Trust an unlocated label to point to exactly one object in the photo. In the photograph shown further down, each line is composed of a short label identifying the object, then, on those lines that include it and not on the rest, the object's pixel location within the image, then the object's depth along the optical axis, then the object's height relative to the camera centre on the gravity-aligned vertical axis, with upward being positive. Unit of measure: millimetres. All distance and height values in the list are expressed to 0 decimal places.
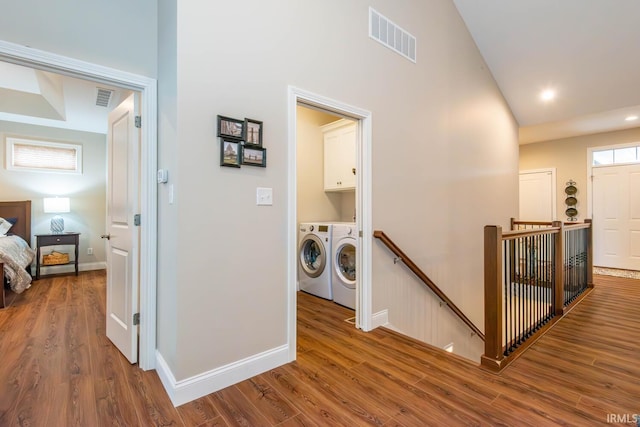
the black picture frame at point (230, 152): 1894 +393
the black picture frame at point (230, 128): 1879 +544
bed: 3818 -455
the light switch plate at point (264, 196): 2062 +127
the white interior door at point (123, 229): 2182 -108
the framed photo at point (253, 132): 1978 +540
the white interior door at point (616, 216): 5684 -9
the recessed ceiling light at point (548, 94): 4679 +1877
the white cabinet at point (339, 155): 4102 +831
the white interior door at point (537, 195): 6629 +444
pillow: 4590 -177
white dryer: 3400 -574
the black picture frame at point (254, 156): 1979 +388
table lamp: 5073 +107
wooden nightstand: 4809 -419
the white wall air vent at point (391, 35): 2844 +1771
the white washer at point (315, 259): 3691 -560
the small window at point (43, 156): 4977 +1001
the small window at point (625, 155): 5723 +1149
